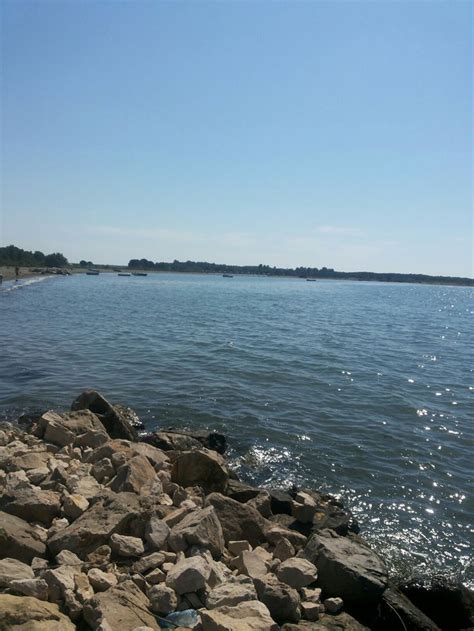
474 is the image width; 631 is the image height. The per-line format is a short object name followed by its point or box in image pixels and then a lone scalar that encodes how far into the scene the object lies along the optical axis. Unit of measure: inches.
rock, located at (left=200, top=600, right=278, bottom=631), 194.5
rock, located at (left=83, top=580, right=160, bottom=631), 191.5
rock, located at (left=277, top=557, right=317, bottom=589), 250.6
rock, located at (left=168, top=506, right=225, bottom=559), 254.5
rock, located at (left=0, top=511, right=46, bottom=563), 236.8
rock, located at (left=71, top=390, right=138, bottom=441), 475.3
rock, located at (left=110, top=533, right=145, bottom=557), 245.6
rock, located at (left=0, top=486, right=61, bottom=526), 274.8
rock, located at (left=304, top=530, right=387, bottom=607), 250.4
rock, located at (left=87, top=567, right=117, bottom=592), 216.2
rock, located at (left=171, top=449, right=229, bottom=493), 360.8
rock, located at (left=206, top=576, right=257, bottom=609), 216.4
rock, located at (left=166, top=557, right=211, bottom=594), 221.1
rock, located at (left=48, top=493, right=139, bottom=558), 245.1
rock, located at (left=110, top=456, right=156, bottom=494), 317.7
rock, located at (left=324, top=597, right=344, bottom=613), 241.9
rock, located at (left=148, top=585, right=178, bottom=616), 213.3
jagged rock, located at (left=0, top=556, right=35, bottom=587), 208.1
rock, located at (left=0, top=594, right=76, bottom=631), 177.8
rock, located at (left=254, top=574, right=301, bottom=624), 226.2
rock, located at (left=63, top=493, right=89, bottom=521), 281.4
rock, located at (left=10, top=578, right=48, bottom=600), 202.2
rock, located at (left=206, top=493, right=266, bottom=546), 295.6
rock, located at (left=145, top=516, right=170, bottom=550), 252.2
